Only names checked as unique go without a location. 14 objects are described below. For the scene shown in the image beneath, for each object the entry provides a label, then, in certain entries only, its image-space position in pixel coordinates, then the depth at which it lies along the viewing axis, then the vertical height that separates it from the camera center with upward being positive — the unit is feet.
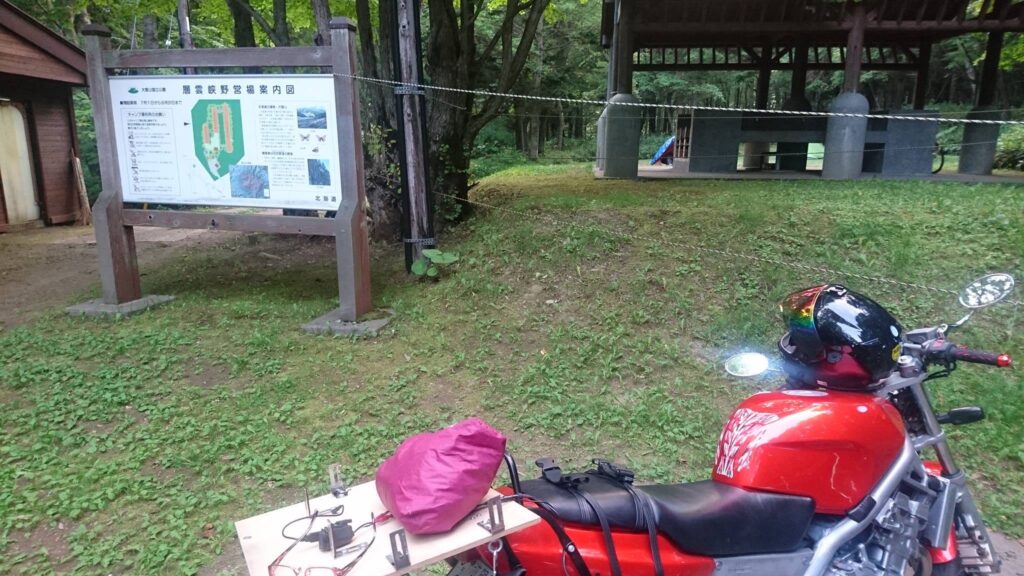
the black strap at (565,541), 5.58 -3.29
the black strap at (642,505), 5.96 -3.27
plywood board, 5.03 -3.12
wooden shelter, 34.24 +6.51
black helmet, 6.40 -1.86
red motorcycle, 6.07 -3.23
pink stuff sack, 5.19 -2.64
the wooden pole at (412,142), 19.02 +0.13
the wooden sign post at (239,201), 17.34 -1.45
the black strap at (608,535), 5.76 -3.37
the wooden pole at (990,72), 38.66 +4.29
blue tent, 62.80 -0.67
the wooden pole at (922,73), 45.52 +4.98
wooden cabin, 35.12 +1.39
